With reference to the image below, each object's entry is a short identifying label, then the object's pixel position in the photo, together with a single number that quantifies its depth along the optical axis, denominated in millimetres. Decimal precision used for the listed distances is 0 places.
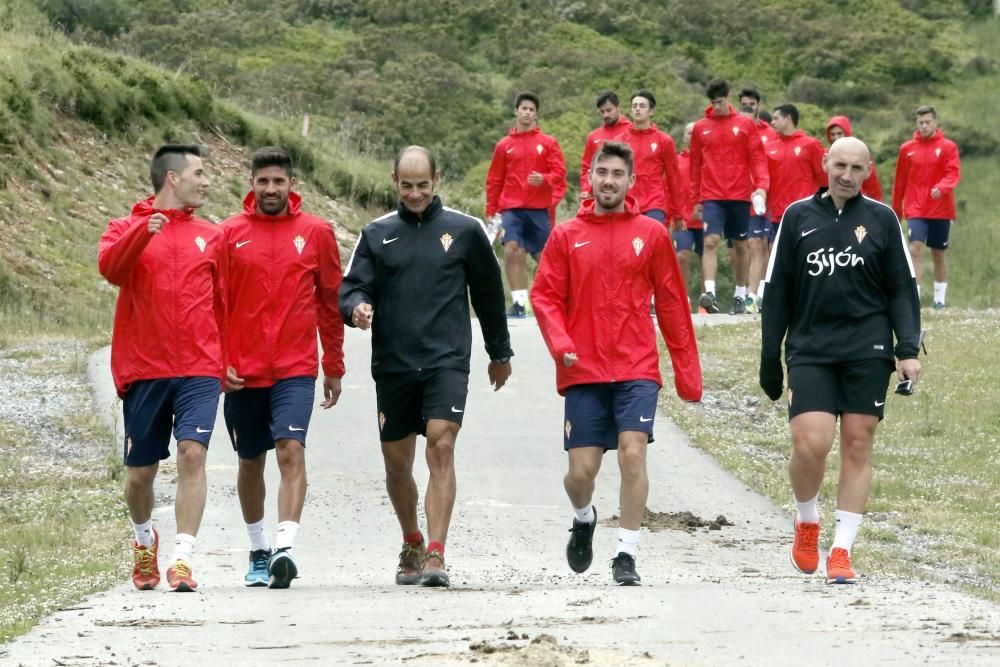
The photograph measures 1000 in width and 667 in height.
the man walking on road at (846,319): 19125
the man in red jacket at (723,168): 41312
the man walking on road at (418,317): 19578
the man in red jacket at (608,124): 39062
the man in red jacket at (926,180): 43906
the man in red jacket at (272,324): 19703
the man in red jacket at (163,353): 18875
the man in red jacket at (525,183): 39750
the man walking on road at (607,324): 19594
